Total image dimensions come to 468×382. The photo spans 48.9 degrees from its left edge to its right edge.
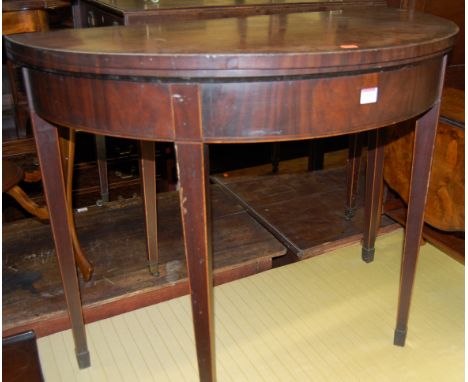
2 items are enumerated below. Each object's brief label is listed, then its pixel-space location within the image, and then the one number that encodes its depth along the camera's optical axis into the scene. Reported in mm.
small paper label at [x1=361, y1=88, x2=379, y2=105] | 827
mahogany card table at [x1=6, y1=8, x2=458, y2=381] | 751
